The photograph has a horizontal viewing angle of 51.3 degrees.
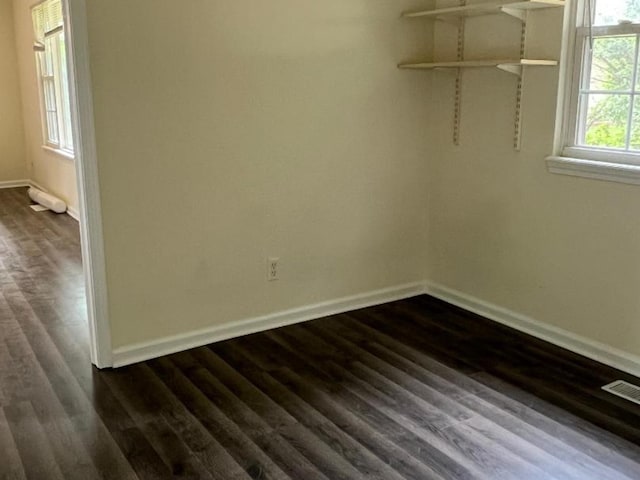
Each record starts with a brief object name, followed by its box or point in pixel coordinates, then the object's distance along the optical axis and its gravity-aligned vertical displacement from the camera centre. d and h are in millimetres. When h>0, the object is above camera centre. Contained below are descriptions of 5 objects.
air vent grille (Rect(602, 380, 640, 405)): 2862 -1304
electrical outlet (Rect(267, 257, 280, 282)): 3570 -952
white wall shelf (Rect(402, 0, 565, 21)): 3113 +378
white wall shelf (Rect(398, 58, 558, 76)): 3177 +107
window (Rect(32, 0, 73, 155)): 6516 +131
